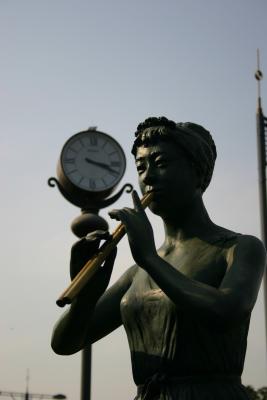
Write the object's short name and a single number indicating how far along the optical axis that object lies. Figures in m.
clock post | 10.62
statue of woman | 3.32
